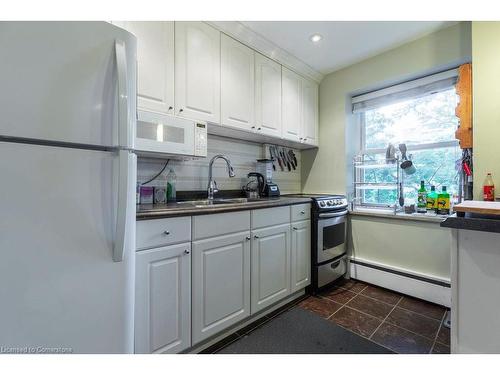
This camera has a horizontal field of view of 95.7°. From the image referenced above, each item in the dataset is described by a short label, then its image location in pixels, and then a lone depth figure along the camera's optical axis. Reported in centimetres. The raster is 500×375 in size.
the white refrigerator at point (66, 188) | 69
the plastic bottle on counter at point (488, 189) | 152
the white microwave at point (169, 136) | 140
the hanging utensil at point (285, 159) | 282
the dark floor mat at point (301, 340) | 142
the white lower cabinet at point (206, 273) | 115
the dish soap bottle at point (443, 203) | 206
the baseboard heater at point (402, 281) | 198
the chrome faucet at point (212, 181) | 203
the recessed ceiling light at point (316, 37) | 203
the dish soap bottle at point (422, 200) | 219
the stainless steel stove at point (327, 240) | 215
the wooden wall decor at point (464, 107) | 183
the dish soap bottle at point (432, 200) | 213
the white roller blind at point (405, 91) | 206
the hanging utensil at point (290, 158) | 289
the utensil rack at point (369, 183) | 235
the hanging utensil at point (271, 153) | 267
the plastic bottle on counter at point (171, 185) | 182
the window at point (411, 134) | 213
